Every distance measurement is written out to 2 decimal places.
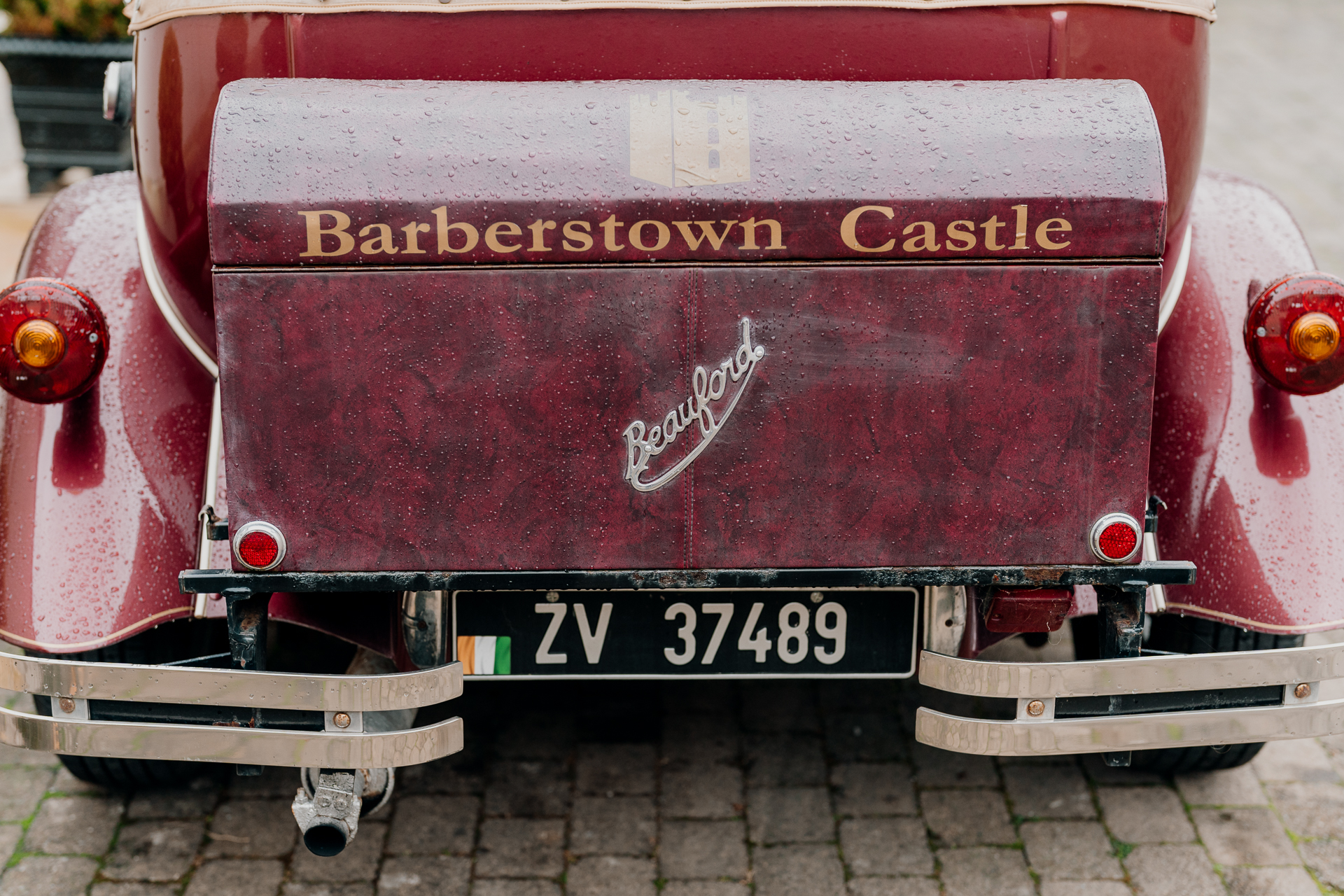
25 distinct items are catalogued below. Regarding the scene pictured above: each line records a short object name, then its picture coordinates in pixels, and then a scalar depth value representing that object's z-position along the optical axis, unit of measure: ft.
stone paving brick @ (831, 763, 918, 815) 10.48
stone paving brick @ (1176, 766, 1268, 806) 10.61
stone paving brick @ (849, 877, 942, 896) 9.54
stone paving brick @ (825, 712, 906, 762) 11.15
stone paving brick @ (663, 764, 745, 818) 10.44
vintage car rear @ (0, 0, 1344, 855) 6.89
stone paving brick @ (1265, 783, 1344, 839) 10.26
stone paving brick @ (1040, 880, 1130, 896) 9.55
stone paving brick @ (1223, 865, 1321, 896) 9.55
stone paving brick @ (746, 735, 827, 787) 10.83
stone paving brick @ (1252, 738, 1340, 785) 10.96
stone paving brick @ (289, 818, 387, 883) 9.71
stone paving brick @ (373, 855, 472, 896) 9.57
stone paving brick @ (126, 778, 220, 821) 10.33
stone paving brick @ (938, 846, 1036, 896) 9.58
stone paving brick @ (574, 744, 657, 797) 10.73
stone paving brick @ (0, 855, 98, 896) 9.48
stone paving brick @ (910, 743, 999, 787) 10.82
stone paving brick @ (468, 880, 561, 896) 9.55
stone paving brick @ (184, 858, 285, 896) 9.53
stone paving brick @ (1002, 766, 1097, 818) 10.44
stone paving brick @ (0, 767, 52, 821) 10.34
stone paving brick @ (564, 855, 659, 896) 9.56
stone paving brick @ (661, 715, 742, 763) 11.14
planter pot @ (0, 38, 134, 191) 21.85
